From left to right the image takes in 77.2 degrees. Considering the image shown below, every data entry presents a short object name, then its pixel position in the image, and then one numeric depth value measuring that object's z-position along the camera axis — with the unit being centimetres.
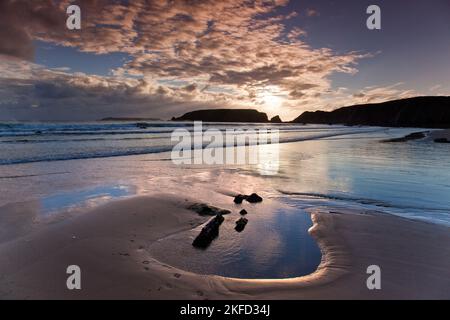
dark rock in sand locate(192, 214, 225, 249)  446
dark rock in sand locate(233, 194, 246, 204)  691
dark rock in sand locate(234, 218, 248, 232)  510
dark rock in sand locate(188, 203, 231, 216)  605
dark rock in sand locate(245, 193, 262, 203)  704
